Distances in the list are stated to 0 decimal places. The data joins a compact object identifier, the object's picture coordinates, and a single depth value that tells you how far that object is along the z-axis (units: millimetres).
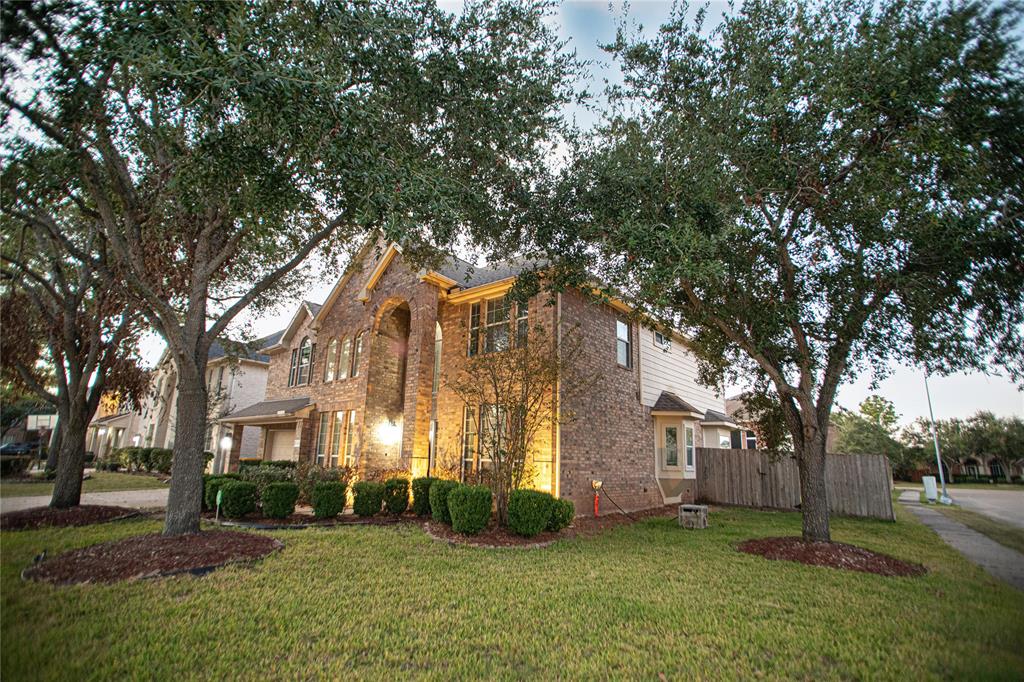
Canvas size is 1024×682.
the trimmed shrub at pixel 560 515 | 9336
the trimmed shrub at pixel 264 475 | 12016
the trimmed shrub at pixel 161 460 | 24589
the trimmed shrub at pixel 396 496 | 11406
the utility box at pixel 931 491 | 18766
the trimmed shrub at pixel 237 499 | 10312
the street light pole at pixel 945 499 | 17177
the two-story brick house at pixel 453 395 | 12125
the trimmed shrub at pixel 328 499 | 10625
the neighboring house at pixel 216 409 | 23188
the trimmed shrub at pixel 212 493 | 11180
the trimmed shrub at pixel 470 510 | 8844
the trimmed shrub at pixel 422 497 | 11180
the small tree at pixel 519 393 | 9789
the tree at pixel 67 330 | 8664
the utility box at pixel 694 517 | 10953
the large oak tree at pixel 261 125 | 4965
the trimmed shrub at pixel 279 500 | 10430
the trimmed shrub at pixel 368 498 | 11016
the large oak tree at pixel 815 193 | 5602
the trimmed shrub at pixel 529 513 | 8773
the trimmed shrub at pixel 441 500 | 9836
